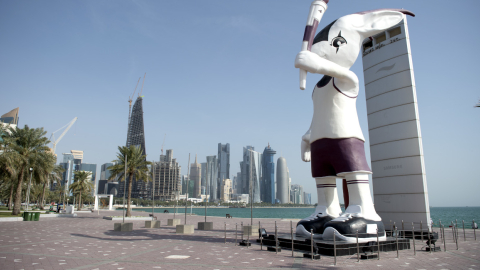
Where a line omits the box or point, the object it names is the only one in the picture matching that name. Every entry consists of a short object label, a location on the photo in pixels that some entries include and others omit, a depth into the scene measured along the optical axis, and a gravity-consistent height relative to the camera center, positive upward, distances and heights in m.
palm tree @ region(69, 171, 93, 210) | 47.06 +1.62
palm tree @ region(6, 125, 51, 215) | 27.05 +4.12
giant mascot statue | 9.97 +2.42
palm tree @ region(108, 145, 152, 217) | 29.09 +2.63
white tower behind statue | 13.98 +2.89
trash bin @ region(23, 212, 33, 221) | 24.89 -1.76
